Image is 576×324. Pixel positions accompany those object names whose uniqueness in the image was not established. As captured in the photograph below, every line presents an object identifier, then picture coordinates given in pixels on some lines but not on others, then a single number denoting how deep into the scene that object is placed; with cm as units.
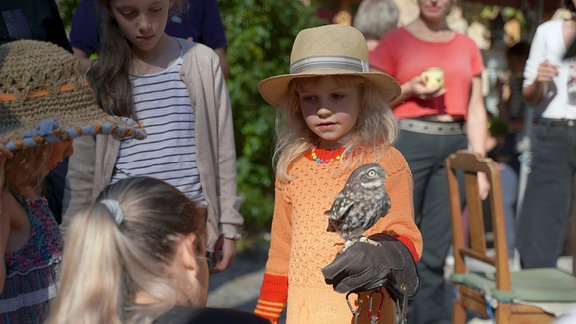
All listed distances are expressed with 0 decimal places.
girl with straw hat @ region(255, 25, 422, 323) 277
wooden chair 403
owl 241
